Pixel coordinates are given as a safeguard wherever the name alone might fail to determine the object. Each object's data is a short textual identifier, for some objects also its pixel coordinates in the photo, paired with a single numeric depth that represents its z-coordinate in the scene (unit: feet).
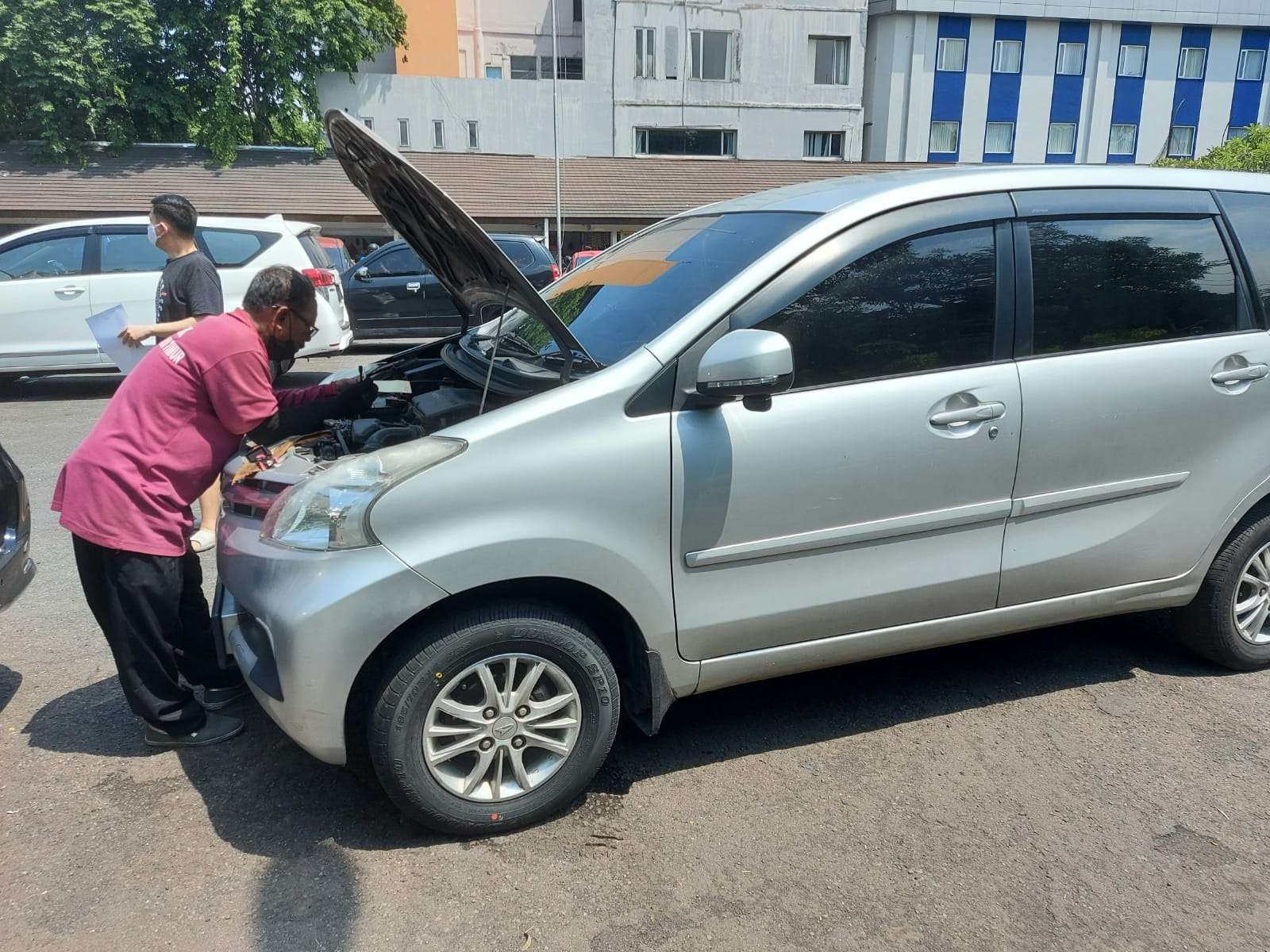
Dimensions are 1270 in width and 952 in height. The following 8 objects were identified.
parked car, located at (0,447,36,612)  10.89
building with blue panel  119.24
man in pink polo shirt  9.55
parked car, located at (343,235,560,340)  44.42
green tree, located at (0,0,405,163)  76.13
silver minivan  8.20
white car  31.35
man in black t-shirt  15.10
